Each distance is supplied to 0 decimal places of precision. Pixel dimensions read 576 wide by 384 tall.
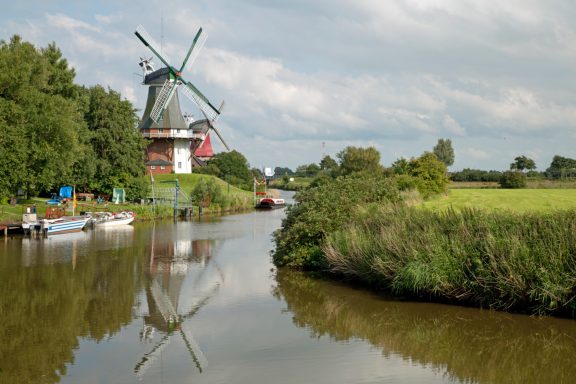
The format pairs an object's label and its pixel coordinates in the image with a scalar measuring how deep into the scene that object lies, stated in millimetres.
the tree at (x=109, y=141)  60219
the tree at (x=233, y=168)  98438
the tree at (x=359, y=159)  68438
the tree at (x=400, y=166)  52688
